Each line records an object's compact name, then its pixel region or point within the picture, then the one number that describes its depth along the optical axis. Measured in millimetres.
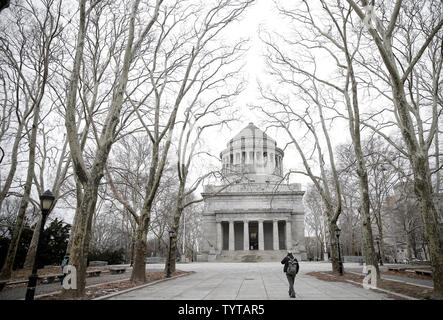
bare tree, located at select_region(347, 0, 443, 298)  8047
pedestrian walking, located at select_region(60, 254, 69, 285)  12933
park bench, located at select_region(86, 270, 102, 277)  16975
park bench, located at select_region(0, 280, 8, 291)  10129
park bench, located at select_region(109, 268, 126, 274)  19944
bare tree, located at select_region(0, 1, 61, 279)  13117
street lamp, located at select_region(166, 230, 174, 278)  15870
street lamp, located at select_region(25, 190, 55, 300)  7194
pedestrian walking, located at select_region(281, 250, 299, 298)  8711
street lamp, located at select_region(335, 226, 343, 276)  15684
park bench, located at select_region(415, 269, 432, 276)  13625
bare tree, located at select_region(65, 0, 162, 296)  8677
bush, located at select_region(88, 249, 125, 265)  32484
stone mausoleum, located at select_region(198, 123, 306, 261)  44250
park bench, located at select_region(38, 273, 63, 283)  13261
